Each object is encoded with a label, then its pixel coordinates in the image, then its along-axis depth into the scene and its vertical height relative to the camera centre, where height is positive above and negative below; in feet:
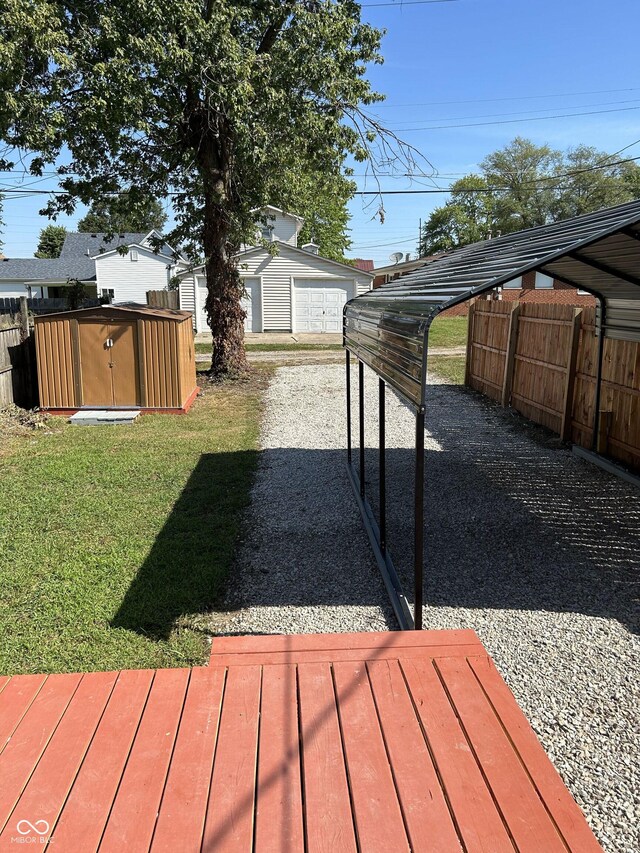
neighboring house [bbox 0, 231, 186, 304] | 116.06 +7.13
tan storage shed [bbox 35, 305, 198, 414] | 33.65 -2.70
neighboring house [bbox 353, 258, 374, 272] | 221.37 +15.82
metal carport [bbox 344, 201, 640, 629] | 10.59 +0.30
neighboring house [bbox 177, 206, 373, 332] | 84.69 +2.58
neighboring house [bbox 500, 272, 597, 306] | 88.84 +2.41
